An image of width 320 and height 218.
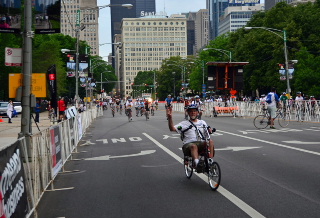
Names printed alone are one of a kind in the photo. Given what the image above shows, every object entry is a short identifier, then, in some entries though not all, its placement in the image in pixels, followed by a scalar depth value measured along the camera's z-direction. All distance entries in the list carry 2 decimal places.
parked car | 52.12
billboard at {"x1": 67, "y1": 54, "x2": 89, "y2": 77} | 36.21
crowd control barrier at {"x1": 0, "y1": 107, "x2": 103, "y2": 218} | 5.31
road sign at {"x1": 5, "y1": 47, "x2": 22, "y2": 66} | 12.36
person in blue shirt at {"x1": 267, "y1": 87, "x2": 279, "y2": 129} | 23.86
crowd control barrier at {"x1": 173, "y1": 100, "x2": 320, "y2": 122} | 30.88
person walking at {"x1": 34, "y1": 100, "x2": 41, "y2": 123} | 36.00
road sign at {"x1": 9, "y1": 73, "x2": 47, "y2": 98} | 12.95
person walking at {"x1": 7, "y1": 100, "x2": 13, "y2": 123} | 38.50
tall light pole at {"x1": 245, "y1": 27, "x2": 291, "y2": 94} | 43.80
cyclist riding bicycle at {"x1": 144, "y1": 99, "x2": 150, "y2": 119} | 38.99
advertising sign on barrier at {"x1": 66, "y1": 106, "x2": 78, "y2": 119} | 16.76
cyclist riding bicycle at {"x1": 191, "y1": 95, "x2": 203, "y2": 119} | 32.12
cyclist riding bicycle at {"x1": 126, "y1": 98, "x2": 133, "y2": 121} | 37.55
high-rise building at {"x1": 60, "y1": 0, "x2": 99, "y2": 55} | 156.62
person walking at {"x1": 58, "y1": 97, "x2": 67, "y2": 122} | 31.77
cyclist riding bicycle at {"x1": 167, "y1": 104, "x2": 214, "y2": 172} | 9.19
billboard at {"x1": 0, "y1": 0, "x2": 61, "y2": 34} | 12.64
